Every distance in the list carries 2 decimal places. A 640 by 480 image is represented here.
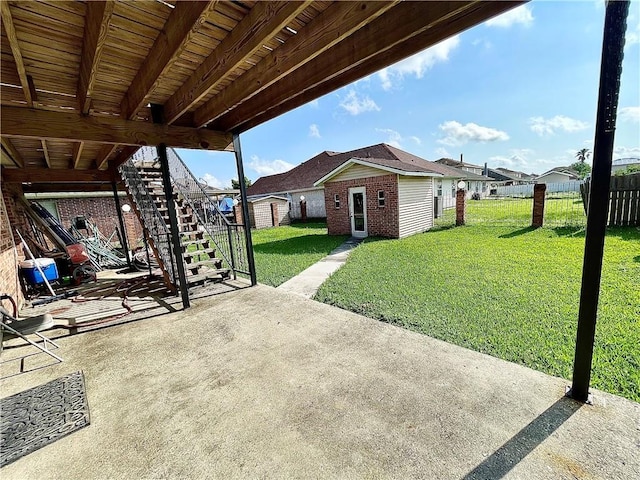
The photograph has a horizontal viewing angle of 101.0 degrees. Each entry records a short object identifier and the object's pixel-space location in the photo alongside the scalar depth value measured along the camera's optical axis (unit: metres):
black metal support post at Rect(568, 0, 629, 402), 1.52
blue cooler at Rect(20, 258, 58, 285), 5.40
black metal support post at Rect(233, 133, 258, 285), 5.07
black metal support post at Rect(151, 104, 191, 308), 4.09
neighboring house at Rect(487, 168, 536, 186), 42.52
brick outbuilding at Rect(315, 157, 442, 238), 9.62
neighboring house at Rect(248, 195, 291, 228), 16.73
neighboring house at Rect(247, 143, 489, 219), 18.23
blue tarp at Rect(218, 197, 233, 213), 18.83
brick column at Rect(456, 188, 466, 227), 10.91
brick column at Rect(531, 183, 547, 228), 8.78
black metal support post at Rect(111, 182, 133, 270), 7.00
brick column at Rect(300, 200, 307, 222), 18.92
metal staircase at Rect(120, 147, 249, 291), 5.43
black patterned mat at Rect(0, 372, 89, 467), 1.92
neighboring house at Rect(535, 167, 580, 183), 45.38
